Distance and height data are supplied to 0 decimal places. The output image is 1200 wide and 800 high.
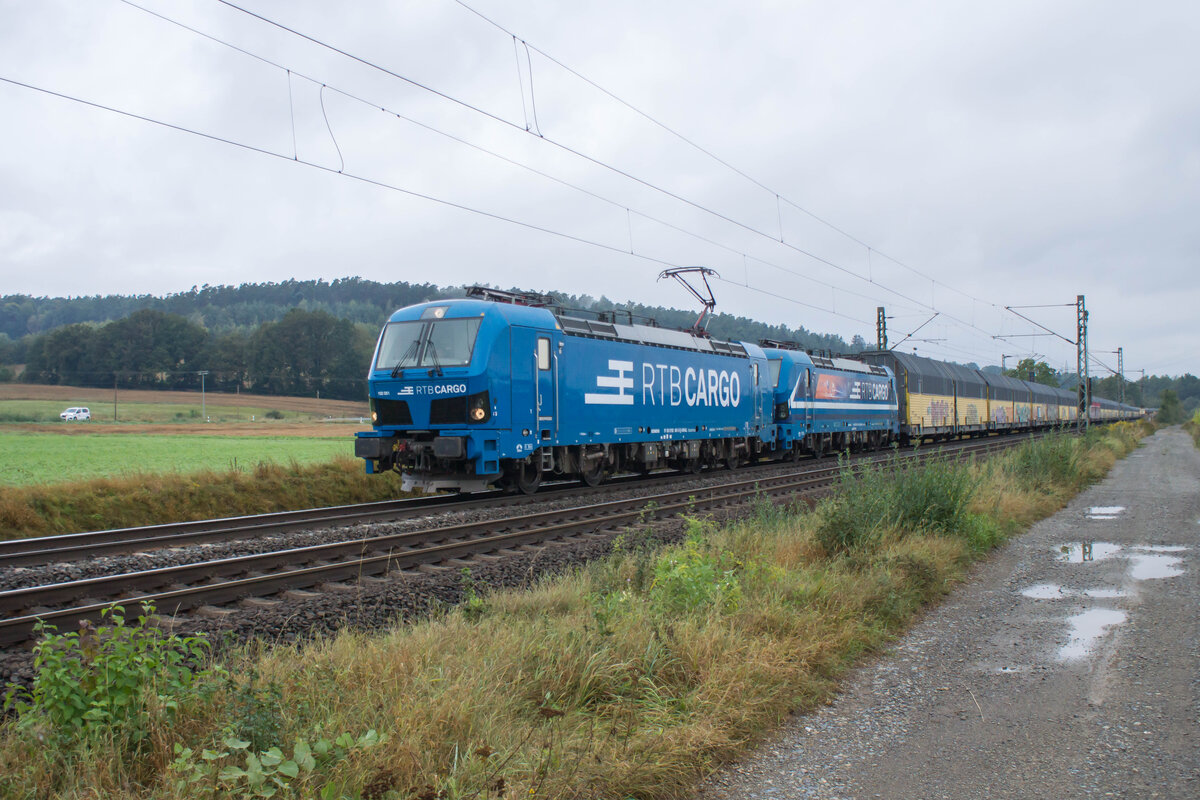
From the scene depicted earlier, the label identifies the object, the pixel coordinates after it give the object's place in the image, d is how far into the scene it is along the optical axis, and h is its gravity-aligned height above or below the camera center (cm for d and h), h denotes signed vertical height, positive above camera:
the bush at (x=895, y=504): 913 -127
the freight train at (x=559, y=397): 1396 +15
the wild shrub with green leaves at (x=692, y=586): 606 -143
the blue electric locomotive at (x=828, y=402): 2583 +2
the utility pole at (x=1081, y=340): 3856 +301
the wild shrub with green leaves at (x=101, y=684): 345 -126
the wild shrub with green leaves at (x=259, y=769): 299 -143
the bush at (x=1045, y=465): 1698 -143
